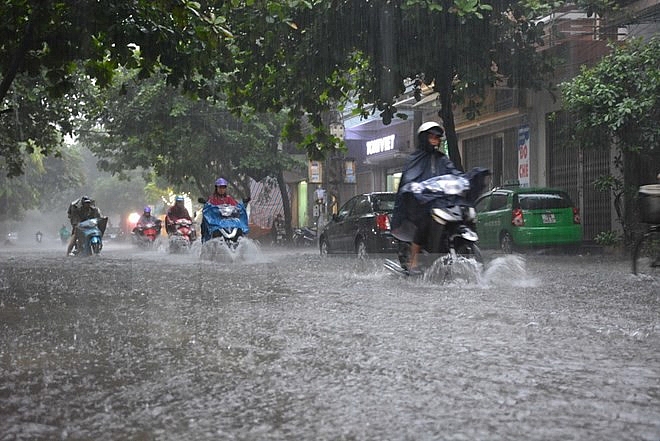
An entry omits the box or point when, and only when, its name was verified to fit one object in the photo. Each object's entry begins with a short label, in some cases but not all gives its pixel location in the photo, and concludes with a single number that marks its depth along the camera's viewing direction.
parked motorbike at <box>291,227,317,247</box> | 33.72
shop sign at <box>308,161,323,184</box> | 34.12
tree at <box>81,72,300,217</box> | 33.22
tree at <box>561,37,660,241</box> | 16.50
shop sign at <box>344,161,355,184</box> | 31.73
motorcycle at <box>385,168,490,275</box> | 9.45
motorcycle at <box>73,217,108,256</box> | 20.69
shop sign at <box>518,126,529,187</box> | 25.08
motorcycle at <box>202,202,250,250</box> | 16.53
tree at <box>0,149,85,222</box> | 56.09
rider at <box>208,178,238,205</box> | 16.84
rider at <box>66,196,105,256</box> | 20.70
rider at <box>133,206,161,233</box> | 27.92
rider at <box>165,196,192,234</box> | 22.23
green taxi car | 18.20
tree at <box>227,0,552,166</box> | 16.28
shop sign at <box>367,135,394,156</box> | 33.97
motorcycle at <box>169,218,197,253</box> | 21.89
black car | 18.27
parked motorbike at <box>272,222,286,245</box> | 37.66
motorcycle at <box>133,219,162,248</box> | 27.80
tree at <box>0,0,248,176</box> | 10.73
